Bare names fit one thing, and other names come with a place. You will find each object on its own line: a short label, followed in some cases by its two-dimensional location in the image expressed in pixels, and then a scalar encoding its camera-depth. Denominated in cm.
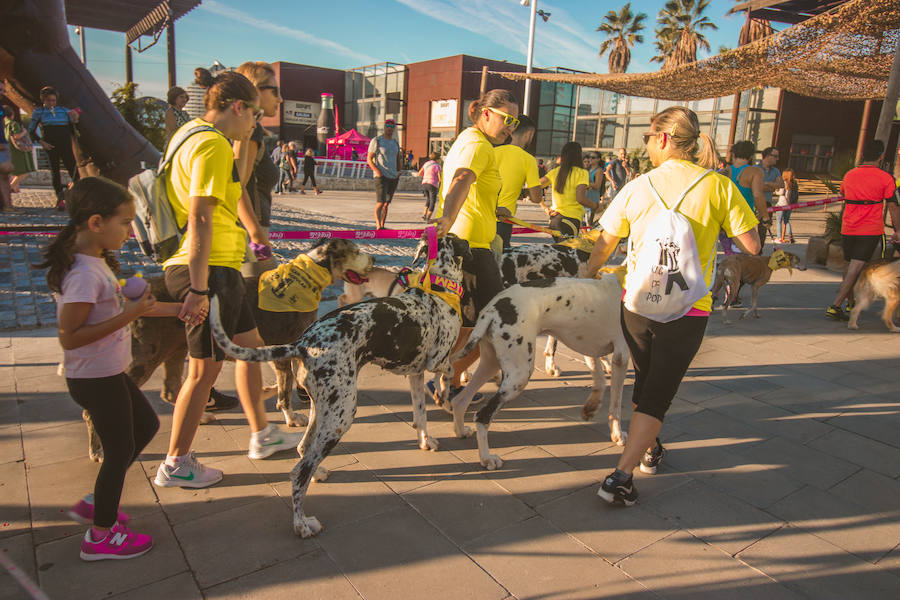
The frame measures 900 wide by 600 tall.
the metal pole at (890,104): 794
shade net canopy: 837
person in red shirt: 650
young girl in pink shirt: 220
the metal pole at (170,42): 1897
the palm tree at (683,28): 3819
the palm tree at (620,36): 4222
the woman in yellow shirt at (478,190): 361
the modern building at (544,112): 2667
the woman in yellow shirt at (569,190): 628
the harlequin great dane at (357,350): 267
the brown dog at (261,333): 325
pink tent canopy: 3064
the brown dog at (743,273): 701
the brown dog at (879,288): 640
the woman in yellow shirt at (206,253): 256
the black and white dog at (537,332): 348
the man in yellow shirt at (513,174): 507
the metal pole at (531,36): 2350
